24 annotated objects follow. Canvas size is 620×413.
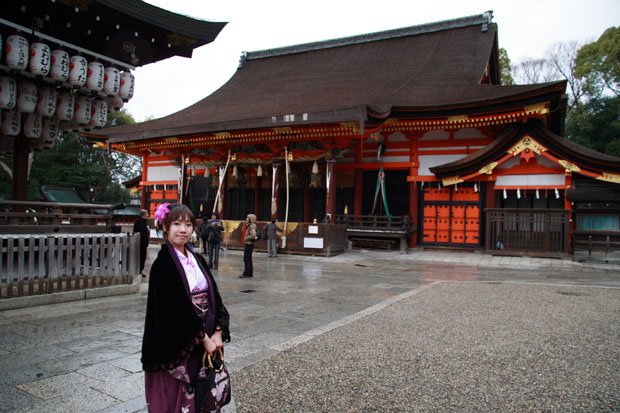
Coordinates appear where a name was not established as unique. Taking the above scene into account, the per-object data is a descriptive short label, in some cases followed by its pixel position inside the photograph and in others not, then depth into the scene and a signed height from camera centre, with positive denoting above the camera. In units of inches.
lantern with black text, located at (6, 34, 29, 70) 296.4 +105.6
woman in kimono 93.4 -25.6
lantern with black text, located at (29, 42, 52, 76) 309.0 +105.5
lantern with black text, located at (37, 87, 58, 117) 333.7 +81.6
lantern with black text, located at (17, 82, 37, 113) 317.7 +80.7
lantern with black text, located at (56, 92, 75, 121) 347.9 +82.2
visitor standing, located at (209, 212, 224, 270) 433.4 -23.6
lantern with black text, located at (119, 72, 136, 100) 373.1 +106.2
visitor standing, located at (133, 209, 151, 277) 352.5 -17.3
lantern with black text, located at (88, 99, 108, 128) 373.1 +82.5
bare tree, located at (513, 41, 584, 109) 1223.3 +402.3
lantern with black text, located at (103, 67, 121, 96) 358.3 +105.7
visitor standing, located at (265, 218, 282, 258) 575.7 -29.1
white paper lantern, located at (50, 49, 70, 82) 320.8 +105.3
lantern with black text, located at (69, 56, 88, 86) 330.0 +104.8
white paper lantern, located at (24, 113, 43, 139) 345.1 +66.1
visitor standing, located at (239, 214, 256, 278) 391.9 -31.0
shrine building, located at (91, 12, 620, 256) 541.0 +96.3
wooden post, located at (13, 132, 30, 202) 347.9 +33.3
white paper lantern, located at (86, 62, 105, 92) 344.5 +104.5
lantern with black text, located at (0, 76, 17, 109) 302.2 +80.1
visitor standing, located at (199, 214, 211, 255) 526.6 -19.8
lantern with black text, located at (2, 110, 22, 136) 326.6 +64.2
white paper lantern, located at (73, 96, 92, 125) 361.7 +81.6
